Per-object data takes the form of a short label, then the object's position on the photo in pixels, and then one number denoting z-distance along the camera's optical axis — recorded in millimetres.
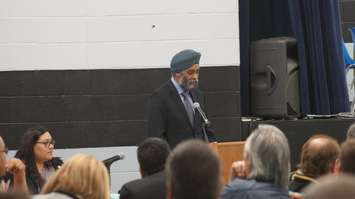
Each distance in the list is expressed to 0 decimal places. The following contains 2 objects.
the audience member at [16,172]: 7414
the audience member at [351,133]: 7134
